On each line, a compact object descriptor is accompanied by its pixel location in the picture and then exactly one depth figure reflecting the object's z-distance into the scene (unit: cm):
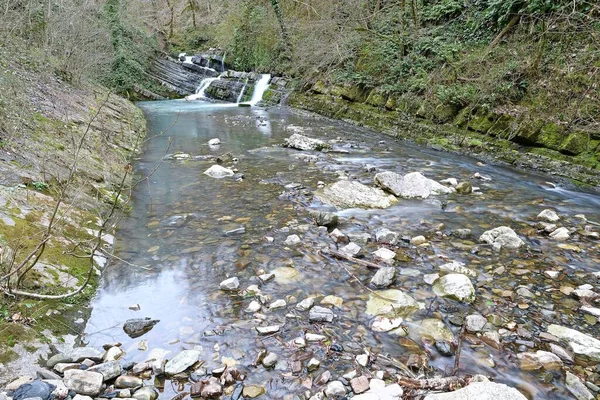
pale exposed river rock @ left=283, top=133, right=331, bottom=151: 978
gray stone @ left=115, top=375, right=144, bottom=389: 240
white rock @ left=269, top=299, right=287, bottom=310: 333
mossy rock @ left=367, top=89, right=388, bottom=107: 1316
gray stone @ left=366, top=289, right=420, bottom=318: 322
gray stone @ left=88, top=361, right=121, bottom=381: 246
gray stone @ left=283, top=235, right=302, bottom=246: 452
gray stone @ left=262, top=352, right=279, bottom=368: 265
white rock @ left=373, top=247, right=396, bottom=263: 411
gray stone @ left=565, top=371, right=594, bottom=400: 236
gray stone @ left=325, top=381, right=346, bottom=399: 235
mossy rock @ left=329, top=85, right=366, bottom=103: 1435
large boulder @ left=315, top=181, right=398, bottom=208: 578
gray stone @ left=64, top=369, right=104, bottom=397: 228
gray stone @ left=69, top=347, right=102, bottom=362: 262
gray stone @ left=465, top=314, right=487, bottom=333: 298
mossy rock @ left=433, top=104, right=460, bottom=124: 1045
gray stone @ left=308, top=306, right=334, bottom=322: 313
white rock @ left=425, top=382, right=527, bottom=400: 206
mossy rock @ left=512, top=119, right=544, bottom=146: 829
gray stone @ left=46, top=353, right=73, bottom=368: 253
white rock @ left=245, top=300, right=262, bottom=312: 329
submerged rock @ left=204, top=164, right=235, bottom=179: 734
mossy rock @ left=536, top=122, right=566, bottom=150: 786
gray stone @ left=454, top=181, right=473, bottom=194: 650
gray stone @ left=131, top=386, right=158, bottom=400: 232
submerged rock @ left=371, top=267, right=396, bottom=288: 360
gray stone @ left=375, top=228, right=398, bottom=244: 453
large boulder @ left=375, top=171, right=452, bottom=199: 623
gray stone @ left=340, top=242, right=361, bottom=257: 422
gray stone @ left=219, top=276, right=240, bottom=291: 364
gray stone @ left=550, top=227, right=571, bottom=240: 470
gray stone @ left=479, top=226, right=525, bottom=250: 440
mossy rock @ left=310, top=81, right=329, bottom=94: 1617
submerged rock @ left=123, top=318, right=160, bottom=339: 304
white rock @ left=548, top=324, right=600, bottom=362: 269
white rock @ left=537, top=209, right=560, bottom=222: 532
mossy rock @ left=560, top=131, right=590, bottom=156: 746
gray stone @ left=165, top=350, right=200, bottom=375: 258
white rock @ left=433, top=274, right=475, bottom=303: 338
